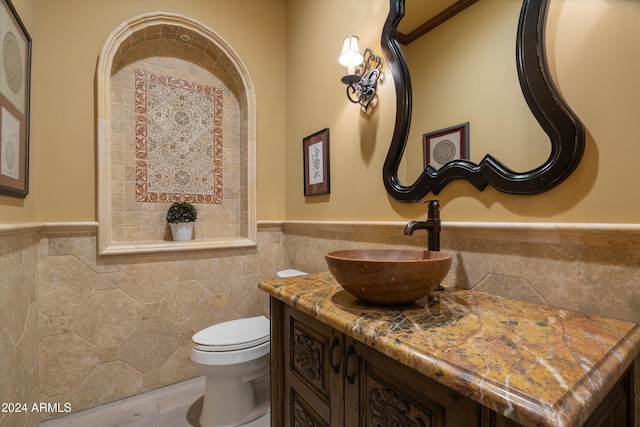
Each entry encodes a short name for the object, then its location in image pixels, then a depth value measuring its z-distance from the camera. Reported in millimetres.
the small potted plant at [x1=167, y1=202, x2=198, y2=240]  2045
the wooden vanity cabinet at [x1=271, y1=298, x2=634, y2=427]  599
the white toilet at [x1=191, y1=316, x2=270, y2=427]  1491
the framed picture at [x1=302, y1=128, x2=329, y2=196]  1931
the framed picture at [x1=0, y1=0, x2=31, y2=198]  1138
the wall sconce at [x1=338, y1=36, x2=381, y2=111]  1531
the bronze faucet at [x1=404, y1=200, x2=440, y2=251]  1074
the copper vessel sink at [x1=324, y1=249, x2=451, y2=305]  792
